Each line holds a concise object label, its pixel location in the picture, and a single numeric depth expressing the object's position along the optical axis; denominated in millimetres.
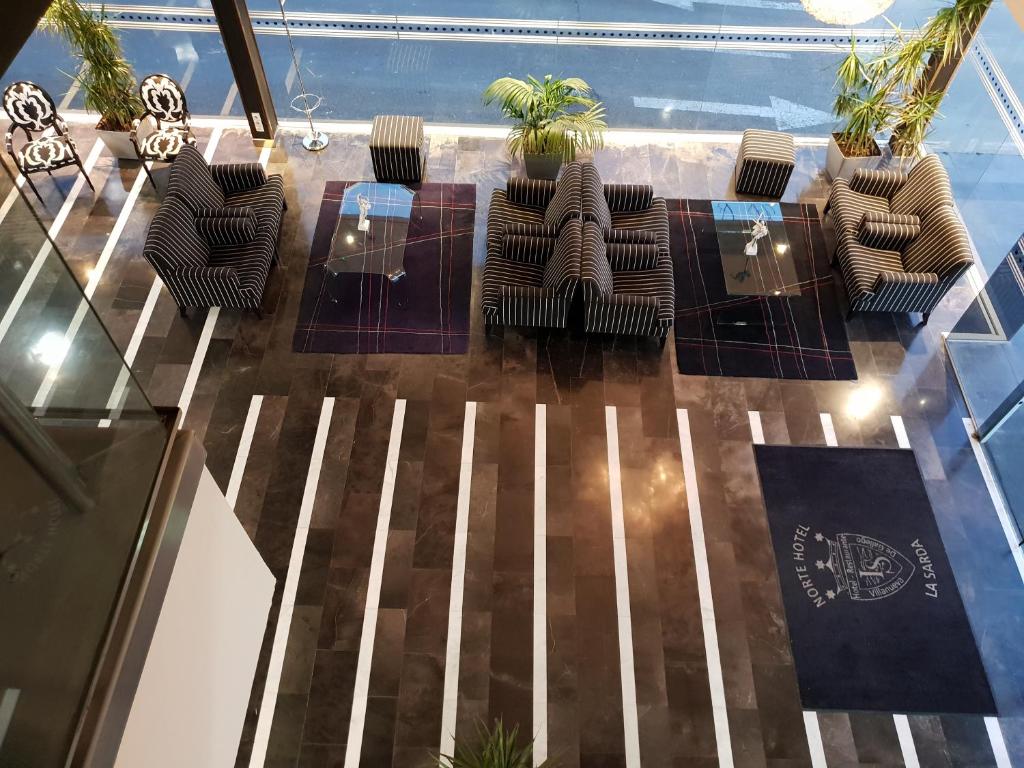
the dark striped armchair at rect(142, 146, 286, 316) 6883
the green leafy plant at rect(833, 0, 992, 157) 7730
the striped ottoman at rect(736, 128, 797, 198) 8320
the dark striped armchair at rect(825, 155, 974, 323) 7035
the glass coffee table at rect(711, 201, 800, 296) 7215
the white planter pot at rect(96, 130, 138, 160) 8563
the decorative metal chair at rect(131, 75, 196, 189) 8391
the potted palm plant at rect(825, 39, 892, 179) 8047
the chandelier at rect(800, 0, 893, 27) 6109
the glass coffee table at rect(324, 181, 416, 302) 7324
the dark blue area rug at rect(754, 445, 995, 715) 5527
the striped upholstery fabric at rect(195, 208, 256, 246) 7285
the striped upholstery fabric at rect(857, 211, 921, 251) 7414
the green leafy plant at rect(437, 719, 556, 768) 4602
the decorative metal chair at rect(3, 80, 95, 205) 8016
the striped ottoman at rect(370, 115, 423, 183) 8359
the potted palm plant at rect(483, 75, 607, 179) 8156
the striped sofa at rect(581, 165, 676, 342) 6820
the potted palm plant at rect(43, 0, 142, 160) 7691
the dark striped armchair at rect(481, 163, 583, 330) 6852
